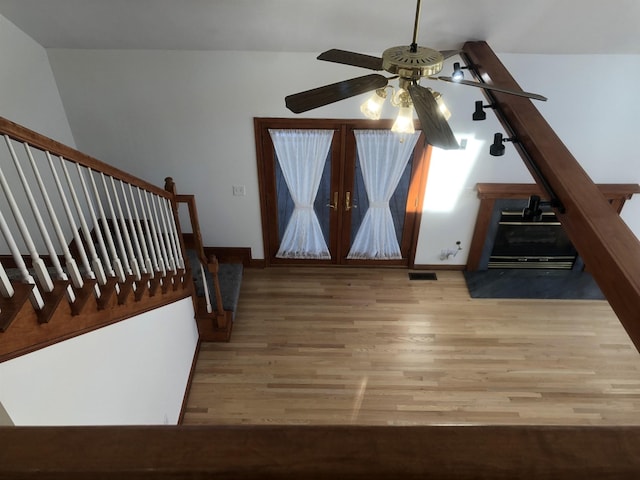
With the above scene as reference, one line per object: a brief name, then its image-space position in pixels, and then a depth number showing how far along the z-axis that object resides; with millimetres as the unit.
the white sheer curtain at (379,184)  4547
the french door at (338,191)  4508
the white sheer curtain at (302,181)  4520
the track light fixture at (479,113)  2704
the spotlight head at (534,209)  2250
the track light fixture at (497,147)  2503
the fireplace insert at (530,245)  4992
